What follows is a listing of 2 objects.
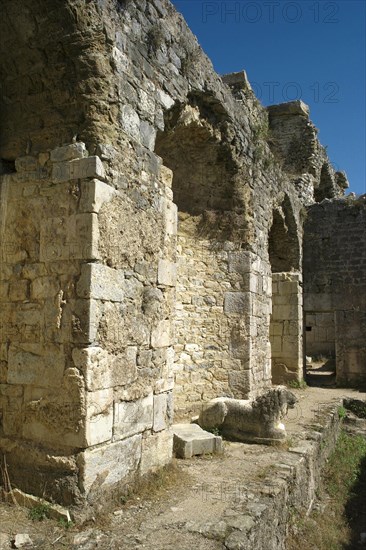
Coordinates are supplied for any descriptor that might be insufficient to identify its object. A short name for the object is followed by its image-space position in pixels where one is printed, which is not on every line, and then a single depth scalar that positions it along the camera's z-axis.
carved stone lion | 5.96
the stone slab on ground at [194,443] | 5.27
